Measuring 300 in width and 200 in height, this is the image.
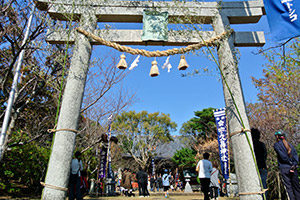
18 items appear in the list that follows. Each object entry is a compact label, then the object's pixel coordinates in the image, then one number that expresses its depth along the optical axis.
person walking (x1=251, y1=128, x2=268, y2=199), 4.06
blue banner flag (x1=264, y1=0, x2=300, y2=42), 3.70
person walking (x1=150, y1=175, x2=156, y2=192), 21.77
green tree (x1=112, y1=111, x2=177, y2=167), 24.16
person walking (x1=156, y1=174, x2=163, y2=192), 17.68
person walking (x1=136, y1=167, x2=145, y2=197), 9.92
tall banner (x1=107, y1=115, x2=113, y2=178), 10.10
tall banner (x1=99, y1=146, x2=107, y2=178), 10.26
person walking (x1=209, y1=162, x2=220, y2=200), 7.12
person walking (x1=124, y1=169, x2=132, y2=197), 11.47
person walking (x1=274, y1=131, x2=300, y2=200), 3.76
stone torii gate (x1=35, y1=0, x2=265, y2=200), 3.29
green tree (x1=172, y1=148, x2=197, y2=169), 21.58
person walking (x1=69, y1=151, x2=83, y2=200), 4.99
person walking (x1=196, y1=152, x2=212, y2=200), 5.42
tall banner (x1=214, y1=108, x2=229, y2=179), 8.65
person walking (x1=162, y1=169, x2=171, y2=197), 11.75
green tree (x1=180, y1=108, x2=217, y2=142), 20.64
